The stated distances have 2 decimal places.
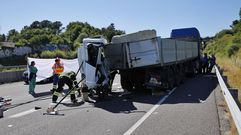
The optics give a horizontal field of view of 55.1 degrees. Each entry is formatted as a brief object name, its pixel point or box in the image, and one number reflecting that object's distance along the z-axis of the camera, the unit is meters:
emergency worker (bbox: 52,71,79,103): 8.31
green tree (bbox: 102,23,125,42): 70.40
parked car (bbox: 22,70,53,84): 15.31
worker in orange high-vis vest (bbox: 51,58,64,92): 10.44
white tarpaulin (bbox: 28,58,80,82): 15.45
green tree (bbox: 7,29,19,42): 97.86
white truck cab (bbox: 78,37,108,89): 8.59
